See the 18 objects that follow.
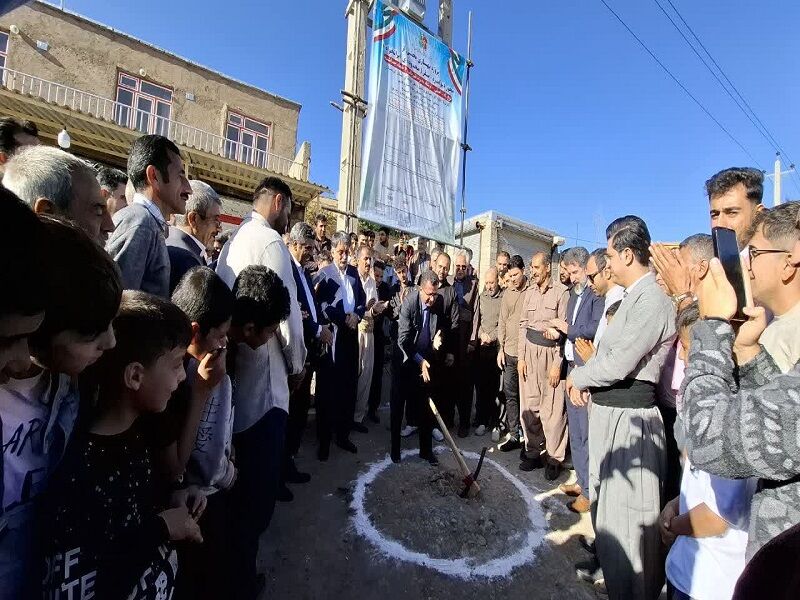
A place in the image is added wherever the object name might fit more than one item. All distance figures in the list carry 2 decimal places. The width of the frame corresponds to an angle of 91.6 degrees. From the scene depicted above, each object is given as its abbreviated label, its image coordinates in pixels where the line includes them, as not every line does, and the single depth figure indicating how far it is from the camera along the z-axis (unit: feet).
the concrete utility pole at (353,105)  23.27
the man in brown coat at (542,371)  12.83
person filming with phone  2.94
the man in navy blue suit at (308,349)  9.37
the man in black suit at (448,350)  15.89
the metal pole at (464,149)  29.17
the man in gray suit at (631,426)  6.77
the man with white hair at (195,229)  6.81
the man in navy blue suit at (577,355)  10.84
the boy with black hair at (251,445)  5.90
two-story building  37.11
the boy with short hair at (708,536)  4.30
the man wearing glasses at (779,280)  3.70
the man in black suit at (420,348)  12.82
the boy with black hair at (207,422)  4.89
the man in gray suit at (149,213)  5.53
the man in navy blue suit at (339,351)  13.04
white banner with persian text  23.65
